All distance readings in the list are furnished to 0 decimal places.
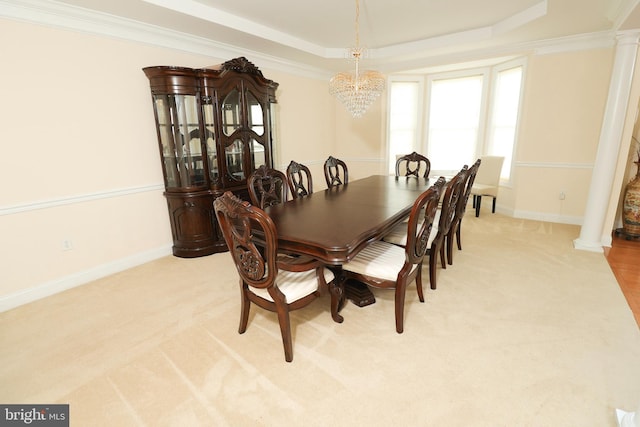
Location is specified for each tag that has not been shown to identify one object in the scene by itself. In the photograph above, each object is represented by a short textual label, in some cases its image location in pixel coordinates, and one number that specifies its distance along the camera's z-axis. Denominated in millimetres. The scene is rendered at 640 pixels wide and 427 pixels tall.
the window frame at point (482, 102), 4559
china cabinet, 3141
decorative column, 3002
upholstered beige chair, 4672
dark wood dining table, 1663
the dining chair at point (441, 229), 2400
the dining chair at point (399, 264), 1962
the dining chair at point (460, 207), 2889
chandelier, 2953
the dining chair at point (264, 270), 1591
